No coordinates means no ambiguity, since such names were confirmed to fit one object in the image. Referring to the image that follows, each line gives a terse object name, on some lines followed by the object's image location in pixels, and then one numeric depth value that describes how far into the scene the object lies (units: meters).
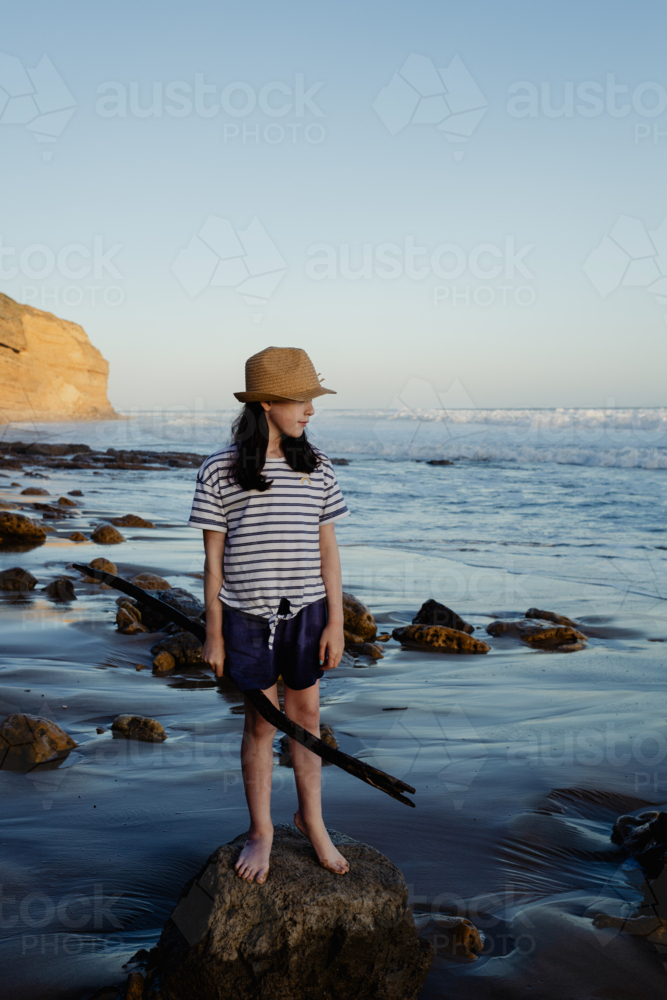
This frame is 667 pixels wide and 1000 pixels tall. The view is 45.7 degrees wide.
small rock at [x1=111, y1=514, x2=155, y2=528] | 11.64
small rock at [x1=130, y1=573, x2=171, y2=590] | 7.02
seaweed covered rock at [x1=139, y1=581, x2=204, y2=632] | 6.01
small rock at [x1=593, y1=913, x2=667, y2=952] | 2.39
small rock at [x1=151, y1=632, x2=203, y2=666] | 5.18
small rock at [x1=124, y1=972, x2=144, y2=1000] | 2.07
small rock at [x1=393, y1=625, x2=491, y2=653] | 5.94
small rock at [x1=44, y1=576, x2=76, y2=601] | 6.70
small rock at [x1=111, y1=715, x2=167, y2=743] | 3.73
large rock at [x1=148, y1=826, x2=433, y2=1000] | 2.10
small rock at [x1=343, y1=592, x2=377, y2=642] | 6.12
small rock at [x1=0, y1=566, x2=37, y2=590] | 6.83
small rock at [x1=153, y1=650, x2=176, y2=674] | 5.02
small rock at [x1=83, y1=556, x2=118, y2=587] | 7.49
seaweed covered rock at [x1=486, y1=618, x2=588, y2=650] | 6.11
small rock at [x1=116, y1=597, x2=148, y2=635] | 5.82
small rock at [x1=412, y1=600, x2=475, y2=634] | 6.50
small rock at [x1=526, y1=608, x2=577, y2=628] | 6.81
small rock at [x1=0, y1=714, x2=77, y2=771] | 3.32
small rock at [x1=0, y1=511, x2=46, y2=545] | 9.22
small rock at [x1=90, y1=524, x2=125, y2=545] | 9.78
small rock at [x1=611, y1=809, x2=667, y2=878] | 2.76
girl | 2.40
